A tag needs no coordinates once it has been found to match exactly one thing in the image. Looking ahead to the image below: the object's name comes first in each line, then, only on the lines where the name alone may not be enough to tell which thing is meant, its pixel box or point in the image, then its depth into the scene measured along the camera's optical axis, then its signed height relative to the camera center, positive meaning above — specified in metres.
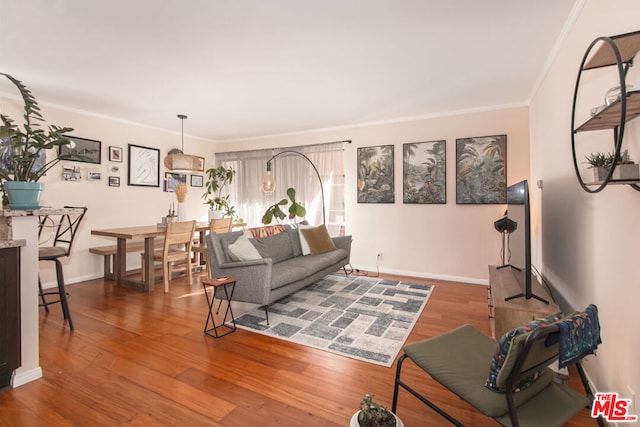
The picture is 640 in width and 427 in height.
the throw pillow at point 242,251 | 3.28 -0.40
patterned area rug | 2.61 -1.08
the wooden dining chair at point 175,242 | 4.12 -0.46
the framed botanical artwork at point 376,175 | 5.05 +0.65
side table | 2.81 -0.84
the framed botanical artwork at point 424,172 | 4.67 +0.64
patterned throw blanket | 1.17 -0.48
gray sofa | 3.03 -0.61
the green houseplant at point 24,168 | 2.06 +0.32
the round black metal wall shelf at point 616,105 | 1.20 +0.44
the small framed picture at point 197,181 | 6.31 +0.69
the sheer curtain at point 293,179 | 5.56 +0.66
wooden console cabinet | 2.03 -0.64
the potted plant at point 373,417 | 1.36 -0.91
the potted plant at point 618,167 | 1.25 +0.20
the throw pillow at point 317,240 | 4.40 -0.38
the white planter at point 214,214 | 5.38 -0.01
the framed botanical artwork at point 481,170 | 4.31 +0.62
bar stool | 2.90 -0.42
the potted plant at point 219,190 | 6.07 +0.49
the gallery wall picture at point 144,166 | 5.21 +0.83
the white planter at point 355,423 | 1.37 -0.93
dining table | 4.01 -0.51
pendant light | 4.48 +0.75
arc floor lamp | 4.79 +0.53
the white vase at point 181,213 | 4.69 +0.01
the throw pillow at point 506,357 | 1.19 -0.57
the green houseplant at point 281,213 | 4.94 +0.03
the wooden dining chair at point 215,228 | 4.79 -0.23
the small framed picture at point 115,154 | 4.91 +0.97
